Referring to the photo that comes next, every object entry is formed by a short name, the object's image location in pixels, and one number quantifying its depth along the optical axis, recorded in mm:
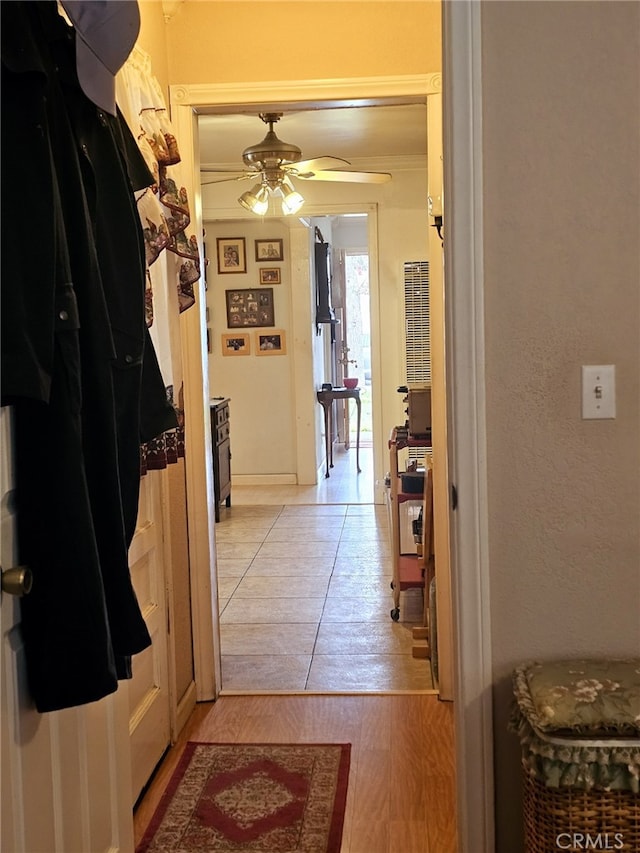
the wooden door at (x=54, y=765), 1379
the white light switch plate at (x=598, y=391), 1697
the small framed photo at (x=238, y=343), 7578
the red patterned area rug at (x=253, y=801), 2238
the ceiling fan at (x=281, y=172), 4227
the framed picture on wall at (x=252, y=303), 7496
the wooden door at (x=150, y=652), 2414
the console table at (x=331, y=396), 7758
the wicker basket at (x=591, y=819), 1466
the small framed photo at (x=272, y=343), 7543
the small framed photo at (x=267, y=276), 7484
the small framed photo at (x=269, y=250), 7434
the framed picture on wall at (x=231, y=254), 7477
